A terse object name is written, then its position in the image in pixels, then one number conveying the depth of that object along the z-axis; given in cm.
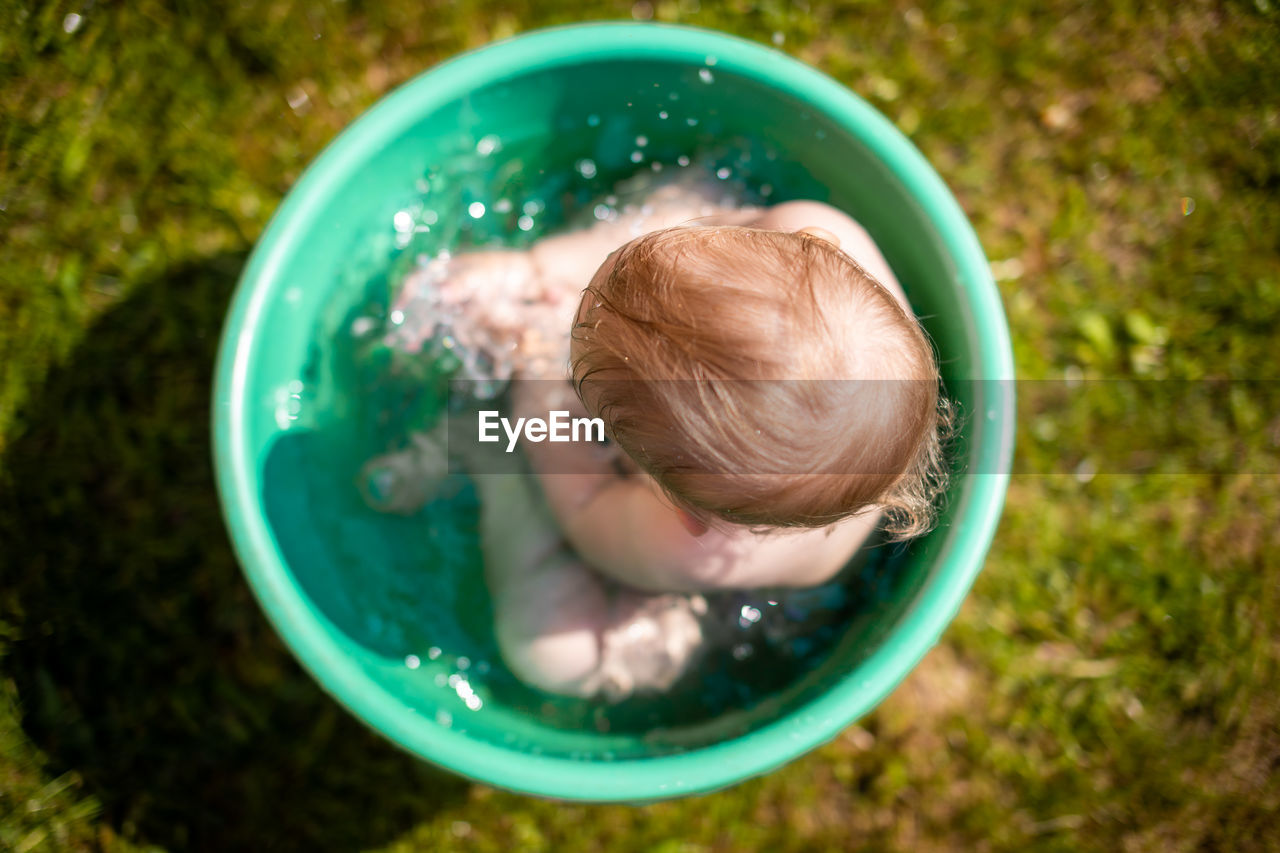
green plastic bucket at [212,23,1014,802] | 104
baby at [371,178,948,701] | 82
